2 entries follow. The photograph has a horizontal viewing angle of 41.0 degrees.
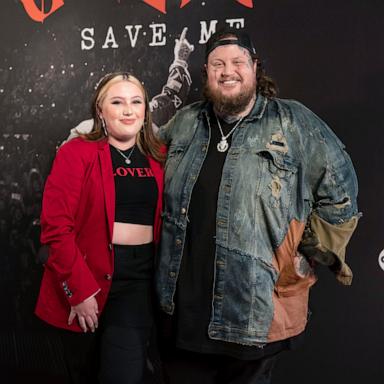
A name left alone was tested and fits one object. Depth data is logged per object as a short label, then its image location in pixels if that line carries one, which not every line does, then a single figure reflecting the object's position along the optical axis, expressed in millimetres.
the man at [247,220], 1801
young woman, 1859
